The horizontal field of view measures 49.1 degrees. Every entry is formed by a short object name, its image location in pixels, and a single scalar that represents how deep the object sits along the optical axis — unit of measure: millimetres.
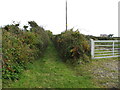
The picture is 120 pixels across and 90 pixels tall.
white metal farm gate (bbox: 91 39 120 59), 7905
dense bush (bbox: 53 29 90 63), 6590
